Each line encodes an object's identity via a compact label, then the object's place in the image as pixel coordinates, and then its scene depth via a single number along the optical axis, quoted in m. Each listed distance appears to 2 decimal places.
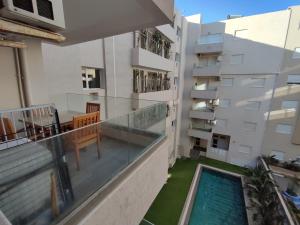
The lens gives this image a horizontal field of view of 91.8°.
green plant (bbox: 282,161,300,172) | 10.44
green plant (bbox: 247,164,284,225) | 6.68
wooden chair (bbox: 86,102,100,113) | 4.50
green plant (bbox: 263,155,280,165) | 11.05
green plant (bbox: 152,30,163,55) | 8.60
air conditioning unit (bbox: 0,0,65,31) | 1.44
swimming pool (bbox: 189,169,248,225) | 7.48
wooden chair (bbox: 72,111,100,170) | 2.38
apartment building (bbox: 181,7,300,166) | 10.45
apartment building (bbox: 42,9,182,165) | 4.67
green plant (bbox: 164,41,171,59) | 10.02
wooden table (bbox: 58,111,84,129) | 3.64
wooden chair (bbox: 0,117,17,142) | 2.59
